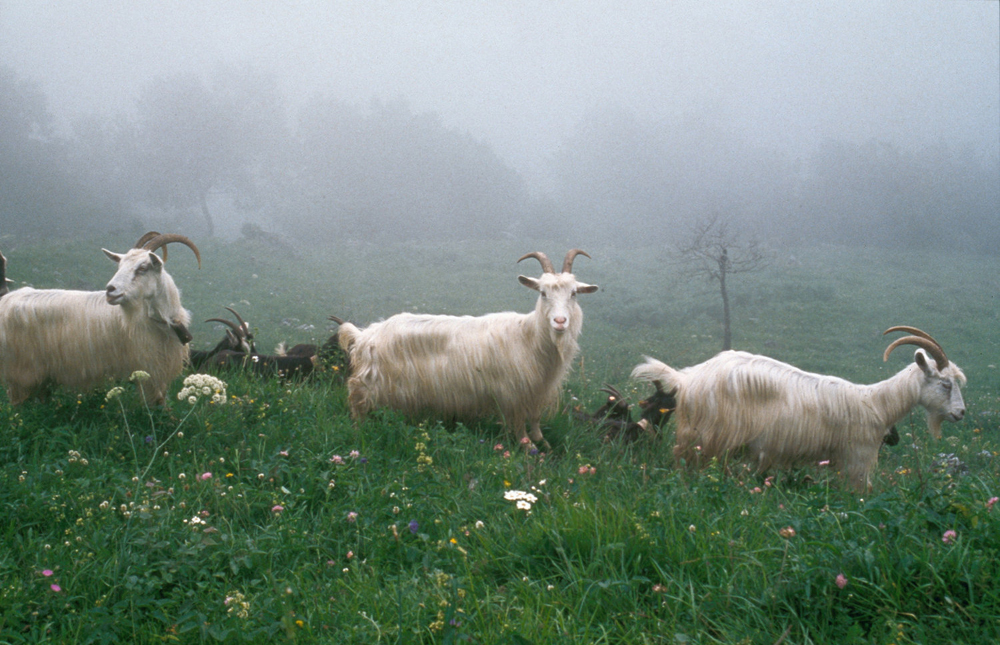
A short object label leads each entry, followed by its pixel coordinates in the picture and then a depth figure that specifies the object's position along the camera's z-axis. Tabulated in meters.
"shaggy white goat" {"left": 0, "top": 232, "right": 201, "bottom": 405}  5.14
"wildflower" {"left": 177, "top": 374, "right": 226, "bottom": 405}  3.57
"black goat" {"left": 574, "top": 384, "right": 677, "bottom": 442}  5.77
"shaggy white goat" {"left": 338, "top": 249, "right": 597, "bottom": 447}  5.45
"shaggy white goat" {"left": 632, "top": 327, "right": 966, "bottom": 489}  4.85
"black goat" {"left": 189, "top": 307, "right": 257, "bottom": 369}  7.34
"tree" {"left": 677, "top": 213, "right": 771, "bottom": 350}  9.47
